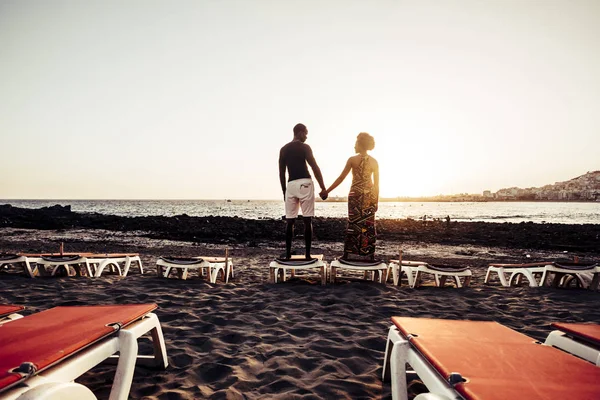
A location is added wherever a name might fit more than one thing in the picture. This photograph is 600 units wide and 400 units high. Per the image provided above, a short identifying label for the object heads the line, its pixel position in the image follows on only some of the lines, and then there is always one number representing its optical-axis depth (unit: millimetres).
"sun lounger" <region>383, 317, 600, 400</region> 1474
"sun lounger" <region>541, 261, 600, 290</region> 5910
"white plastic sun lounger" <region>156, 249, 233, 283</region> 6199
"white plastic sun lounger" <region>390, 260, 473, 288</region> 5922
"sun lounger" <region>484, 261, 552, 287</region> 6254
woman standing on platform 6154
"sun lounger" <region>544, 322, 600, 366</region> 2080
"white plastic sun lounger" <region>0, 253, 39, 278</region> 6543
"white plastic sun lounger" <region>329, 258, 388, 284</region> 5824
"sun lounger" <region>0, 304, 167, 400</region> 1493
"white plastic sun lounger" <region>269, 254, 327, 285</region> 5871
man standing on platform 6004
